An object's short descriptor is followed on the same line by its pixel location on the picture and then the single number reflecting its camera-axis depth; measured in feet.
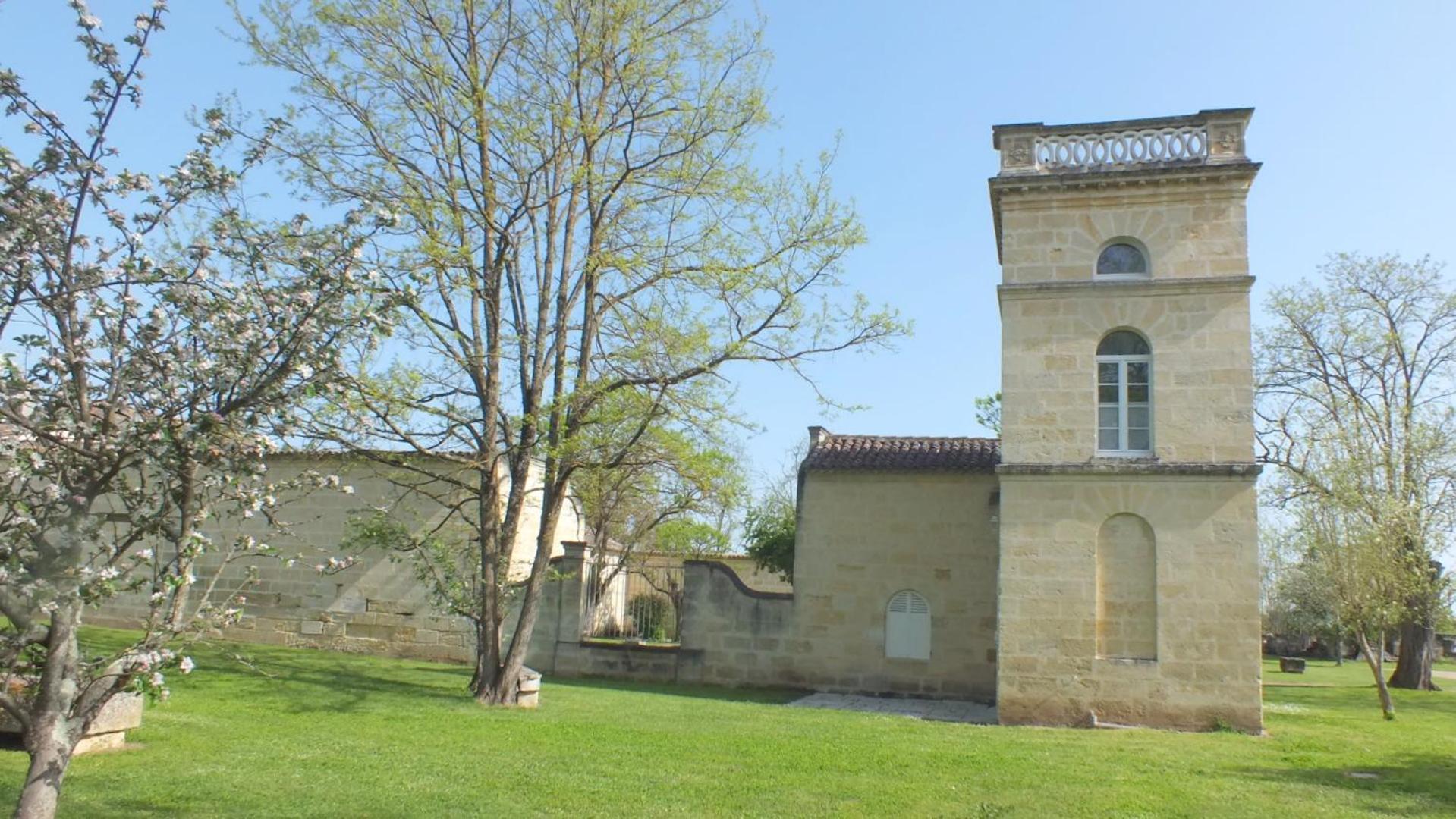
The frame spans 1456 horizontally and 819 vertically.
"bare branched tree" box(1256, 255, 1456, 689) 54.60
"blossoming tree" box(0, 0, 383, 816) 13.92
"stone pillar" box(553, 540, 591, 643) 56.80
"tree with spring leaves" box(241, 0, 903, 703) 43.04
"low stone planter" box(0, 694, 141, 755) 25.57
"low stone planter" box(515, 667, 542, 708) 41.29
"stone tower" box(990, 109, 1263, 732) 42.60
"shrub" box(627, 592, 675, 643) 60.44
